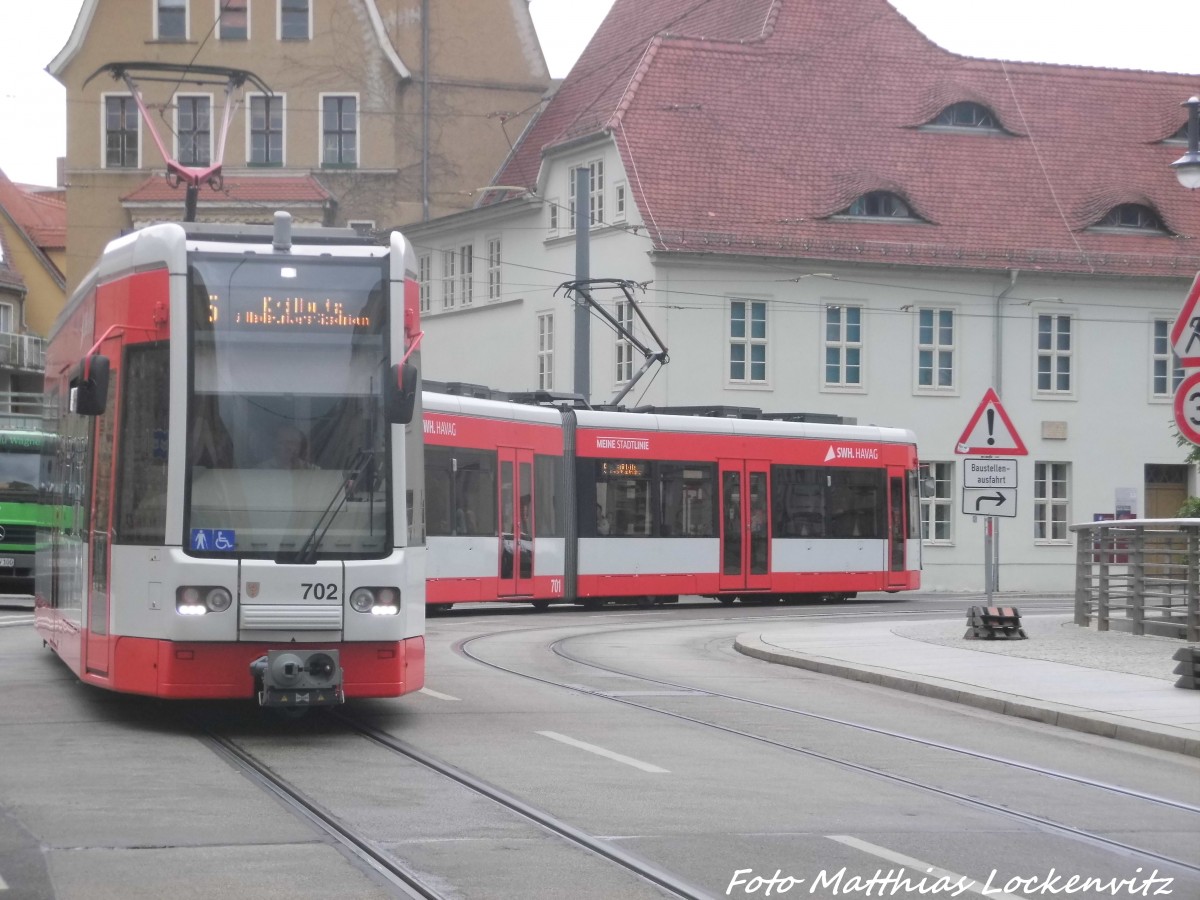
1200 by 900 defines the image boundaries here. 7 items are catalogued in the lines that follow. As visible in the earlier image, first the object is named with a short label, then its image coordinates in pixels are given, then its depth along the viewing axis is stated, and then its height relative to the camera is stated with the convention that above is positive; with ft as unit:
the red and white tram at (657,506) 94.58 +0.67
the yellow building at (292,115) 182.29 +37.72
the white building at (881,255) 150.00 +20.56
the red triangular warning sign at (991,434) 69.77 +3.03
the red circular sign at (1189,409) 42.65 +2.40
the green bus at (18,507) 108.68 +0.52
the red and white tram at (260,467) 40.60 +1.04
